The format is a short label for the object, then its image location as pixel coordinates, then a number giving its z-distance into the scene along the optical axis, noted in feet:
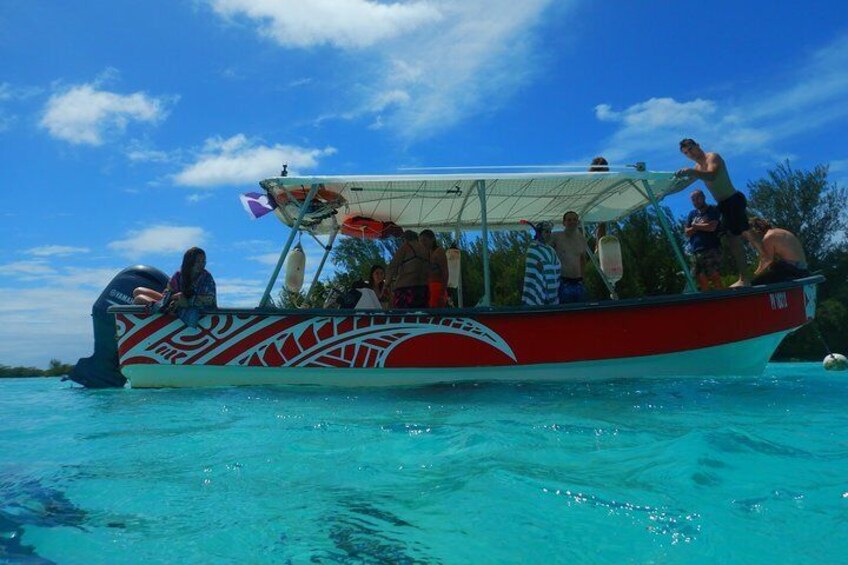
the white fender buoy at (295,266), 24.26
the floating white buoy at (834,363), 30.22
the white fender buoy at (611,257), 23.91
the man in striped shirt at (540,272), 21.54
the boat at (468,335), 20.33
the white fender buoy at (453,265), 28.58
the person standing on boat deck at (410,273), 22.80
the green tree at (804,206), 72.08
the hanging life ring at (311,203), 23.66
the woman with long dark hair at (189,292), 22.27
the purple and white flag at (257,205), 23.53
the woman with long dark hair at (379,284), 26.12
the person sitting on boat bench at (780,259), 22.12
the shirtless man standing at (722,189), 21.04
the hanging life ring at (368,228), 29.07
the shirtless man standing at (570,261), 23.27
